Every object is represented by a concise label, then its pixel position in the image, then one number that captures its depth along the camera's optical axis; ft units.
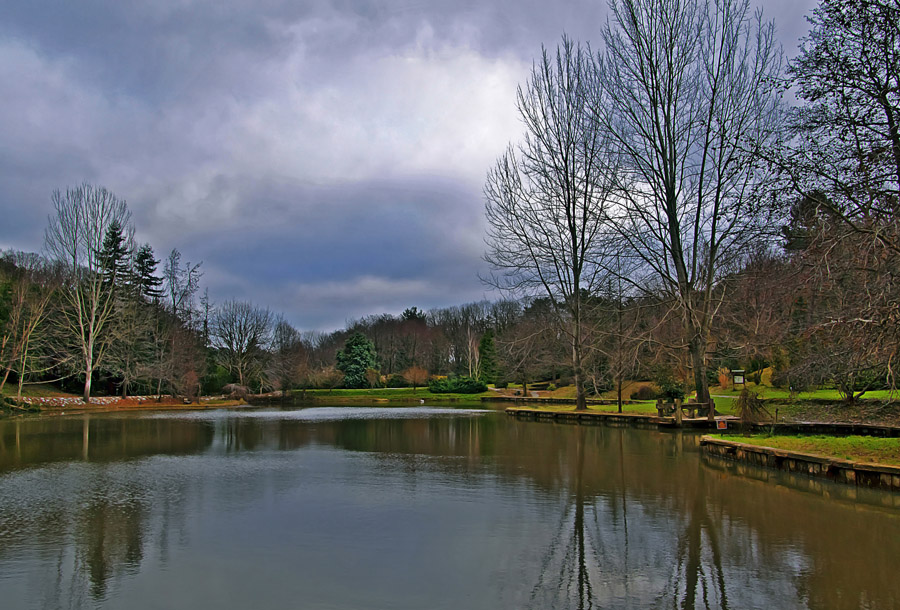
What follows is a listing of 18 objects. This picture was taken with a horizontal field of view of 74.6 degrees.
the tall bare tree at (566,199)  85.76
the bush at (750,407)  51.47
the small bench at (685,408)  64.90
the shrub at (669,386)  90.65
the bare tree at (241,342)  162.81
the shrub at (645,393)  104.61
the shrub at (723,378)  108.79
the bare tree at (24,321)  100.73
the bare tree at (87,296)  117.60
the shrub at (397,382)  194.70
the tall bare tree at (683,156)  65.05
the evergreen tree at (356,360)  189.78
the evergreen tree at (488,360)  190.80
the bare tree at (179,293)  162.61
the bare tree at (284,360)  161.79
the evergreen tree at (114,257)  129.94
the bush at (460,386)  168.25
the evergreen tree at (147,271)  164.31
